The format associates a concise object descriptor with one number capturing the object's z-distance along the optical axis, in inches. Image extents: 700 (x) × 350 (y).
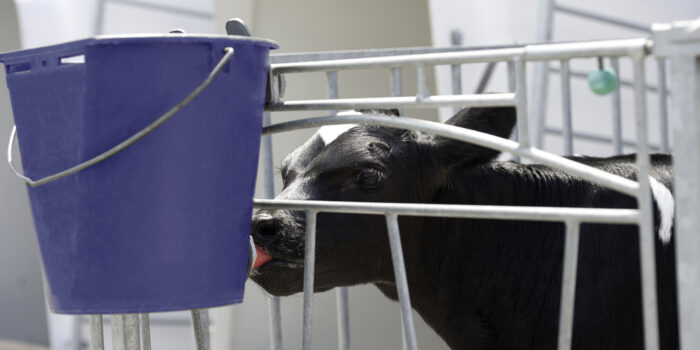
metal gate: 116.3
